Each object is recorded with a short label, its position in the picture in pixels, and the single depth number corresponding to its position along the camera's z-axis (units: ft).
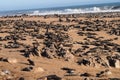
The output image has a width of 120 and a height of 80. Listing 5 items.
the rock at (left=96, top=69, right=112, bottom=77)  37.23
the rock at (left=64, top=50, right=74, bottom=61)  45.64
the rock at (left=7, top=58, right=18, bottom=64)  44.32
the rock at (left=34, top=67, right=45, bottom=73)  39.32
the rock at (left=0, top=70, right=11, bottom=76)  37.29
